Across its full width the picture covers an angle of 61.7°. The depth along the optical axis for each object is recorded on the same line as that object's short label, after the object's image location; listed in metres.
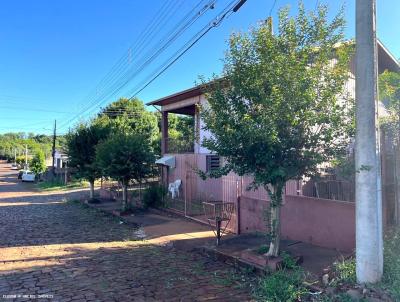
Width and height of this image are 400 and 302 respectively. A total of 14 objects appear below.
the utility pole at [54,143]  38.87
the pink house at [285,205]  6.74
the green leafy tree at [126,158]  13.60
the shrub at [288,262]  5.85
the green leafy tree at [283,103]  5.55
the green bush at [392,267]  4.37
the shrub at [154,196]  14.49
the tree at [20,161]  74.97
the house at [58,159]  42.53
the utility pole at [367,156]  4.62
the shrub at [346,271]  4.86
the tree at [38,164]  41.59
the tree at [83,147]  18.28
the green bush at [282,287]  4.85
